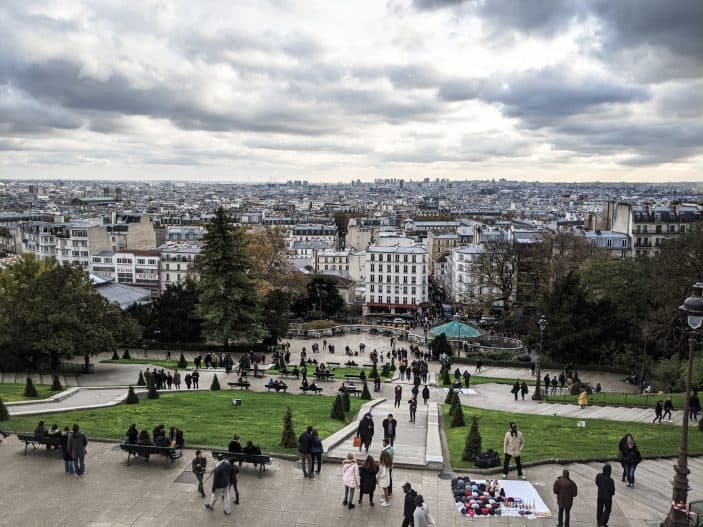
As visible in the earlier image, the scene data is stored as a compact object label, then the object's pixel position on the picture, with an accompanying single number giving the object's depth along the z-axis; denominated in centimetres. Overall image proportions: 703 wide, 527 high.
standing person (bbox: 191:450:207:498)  1627
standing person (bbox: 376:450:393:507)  1616
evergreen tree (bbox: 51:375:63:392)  3152
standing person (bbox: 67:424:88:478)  1734
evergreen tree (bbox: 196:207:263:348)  5116
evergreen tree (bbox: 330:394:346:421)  2552
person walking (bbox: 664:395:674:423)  2740
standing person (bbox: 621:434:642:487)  1766
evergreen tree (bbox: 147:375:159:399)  2927
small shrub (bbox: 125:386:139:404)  2736
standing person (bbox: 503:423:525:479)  1805
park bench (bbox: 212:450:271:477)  1784
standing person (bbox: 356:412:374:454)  1962
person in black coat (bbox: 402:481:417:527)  1402
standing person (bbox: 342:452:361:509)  1580
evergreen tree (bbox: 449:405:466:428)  2545
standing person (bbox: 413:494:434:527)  1360
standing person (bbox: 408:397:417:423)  2595
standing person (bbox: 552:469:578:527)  1462
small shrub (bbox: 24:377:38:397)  2962
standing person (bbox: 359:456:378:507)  1595
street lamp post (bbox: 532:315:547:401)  3528
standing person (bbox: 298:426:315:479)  1764
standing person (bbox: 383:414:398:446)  1950
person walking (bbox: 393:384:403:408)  2928
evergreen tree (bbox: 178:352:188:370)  4441
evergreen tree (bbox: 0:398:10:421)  2270
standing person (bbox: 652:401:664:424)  2708
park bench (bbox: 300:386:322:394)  3550
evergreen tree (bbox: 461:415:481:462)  1961
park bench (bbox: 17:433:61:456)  1902
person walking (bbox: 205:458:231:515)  1536
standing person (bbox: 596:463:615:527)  1498
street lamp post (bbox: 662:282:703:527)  1406
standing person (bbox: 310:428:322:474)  1777
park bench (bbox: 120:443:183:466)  1862
